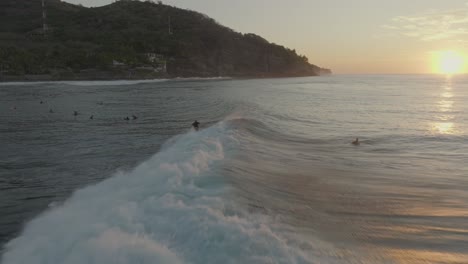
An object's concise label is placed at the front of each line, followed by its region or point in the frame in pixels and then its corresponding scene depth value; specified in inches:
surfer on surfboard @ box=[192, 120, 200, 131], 934.4
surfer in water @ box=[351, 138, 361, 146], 756.0
